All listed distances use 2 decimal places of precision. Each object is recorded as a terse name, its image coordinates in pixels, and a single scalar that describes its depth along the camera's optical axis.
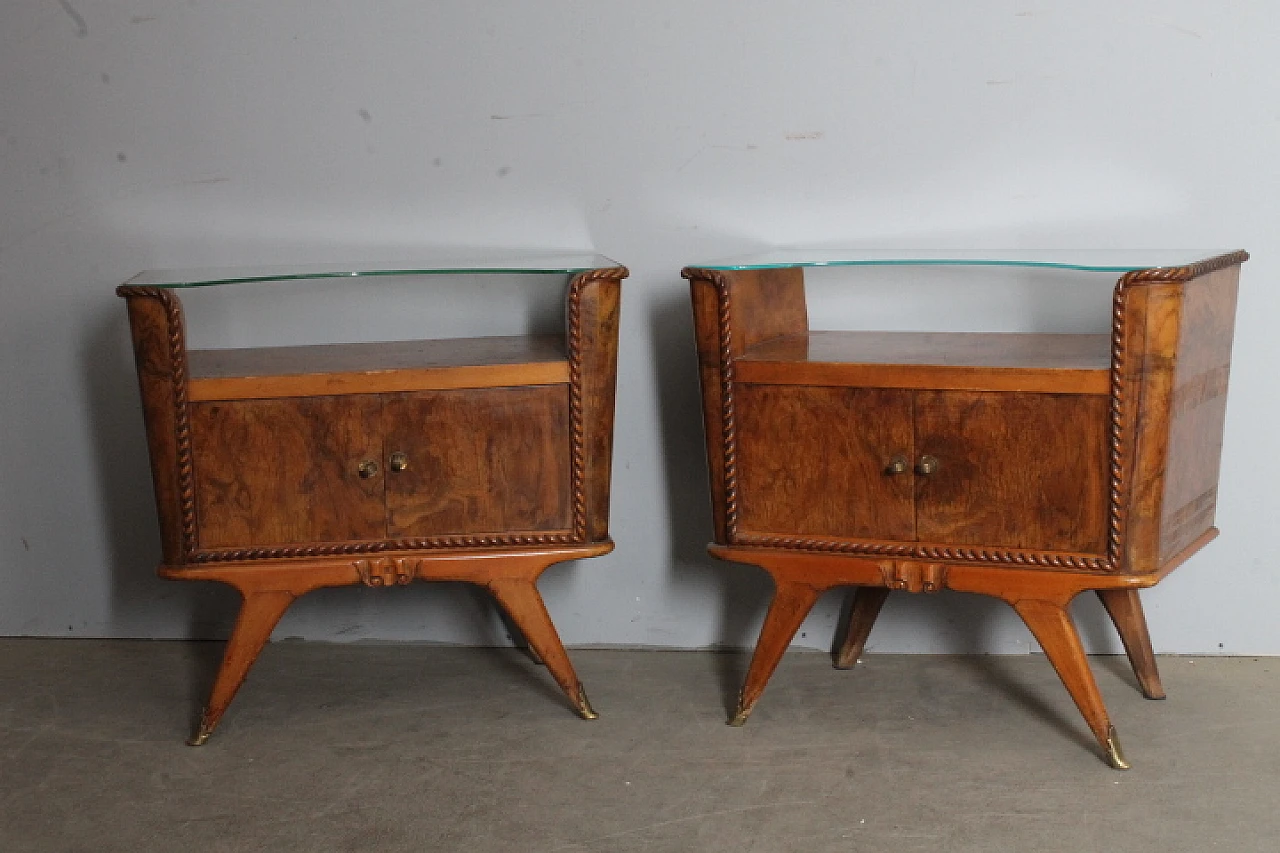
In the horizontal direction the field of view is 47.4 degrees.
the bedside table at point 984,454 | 2.20
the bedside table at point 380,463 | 2.44
